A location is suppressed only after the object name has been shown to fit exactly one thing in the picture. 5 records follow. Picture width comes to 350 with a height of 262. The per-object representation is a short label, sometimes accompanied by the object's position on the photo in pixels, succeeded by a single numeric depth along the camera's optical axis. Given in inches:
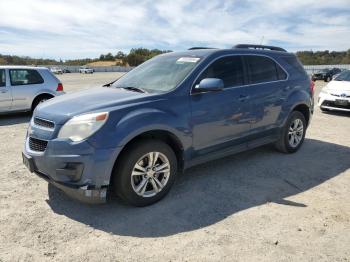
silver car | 378.9
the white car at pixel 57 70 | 2389.3
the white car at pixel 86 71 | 2568.9
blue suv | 141.0
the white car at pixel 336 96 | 401.4
